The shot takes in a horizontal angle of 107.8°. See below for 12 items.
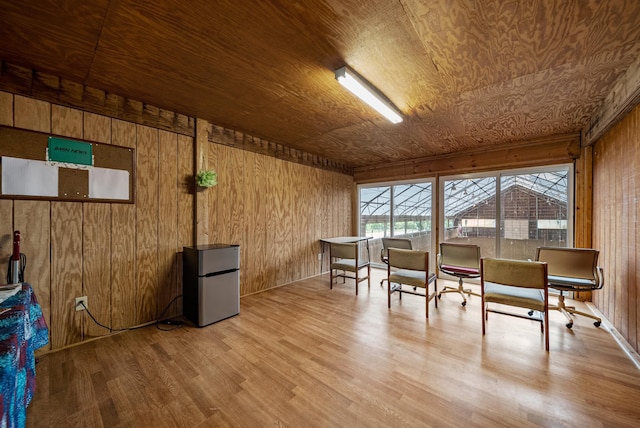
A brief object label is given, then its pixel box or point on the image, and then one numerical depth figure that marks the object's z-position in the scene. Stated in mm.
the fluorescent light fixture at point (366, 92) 1948
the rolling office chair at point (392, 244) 3754
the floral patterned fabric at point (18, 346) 776
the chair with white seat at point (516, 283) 2154
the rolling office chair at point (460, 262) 3146
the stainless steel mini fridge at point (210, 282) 2609
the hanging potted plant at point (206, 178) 2926
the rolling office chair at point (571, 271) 2490
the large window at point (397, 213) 4984
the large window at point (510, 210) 3684
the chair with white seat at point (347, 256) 3648
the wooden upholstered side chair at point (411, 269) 2891
